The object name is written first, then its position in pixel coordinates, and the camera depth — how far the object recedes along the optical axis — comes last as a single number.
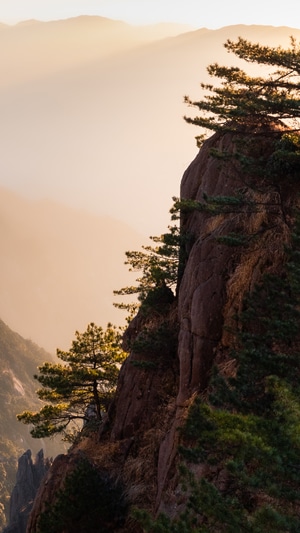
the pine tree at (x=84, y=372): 29.98
